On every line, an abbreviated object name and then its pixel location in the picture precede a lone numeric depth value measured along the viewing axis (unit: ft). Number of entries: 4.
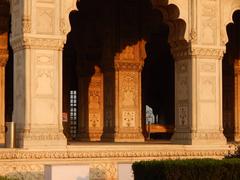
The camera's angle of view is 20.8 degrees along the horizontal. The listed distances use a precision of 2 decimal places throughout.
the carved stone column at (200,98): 55.62
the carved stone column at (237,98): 77.82
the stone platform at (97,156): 47.70
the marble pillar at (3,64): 66.57
